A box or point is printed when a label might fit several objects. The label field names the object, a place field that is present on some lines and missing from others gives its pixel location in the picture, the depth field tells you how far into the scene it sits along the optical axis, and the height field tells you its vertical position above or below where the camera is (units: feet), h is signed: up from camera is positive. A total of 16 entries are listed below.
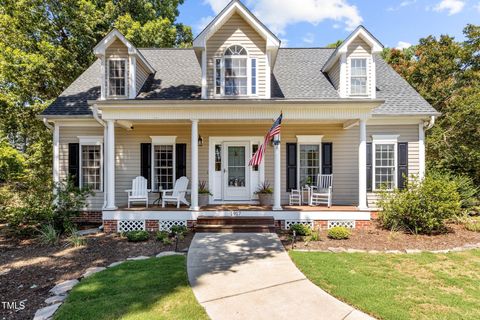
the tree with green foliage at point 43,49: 42.52 +18.89
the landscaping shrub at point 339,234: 22.77 -6.29
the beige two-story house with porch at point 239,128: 26.56 +3.58
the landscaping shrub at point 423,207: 23.61 -4.30
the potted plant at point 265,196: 29.85 -4.05
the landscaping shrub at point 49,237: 22.61 -6.48
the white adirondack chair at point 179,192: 27.50 -3.43
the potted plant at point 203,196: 28.66 -3.91
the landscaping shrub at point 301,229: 23.80 -6.14
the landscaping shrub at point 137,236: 22.79 -6.43
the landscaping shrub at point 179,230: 24.14 -6.34
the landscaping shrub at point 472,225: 25.51 -6.39
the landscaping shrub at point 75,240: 21.93 -6.54
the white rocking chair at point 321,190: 30.04 -3.49
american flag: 23.35 +1.99
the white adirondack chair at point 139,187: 29.14 -2.95
